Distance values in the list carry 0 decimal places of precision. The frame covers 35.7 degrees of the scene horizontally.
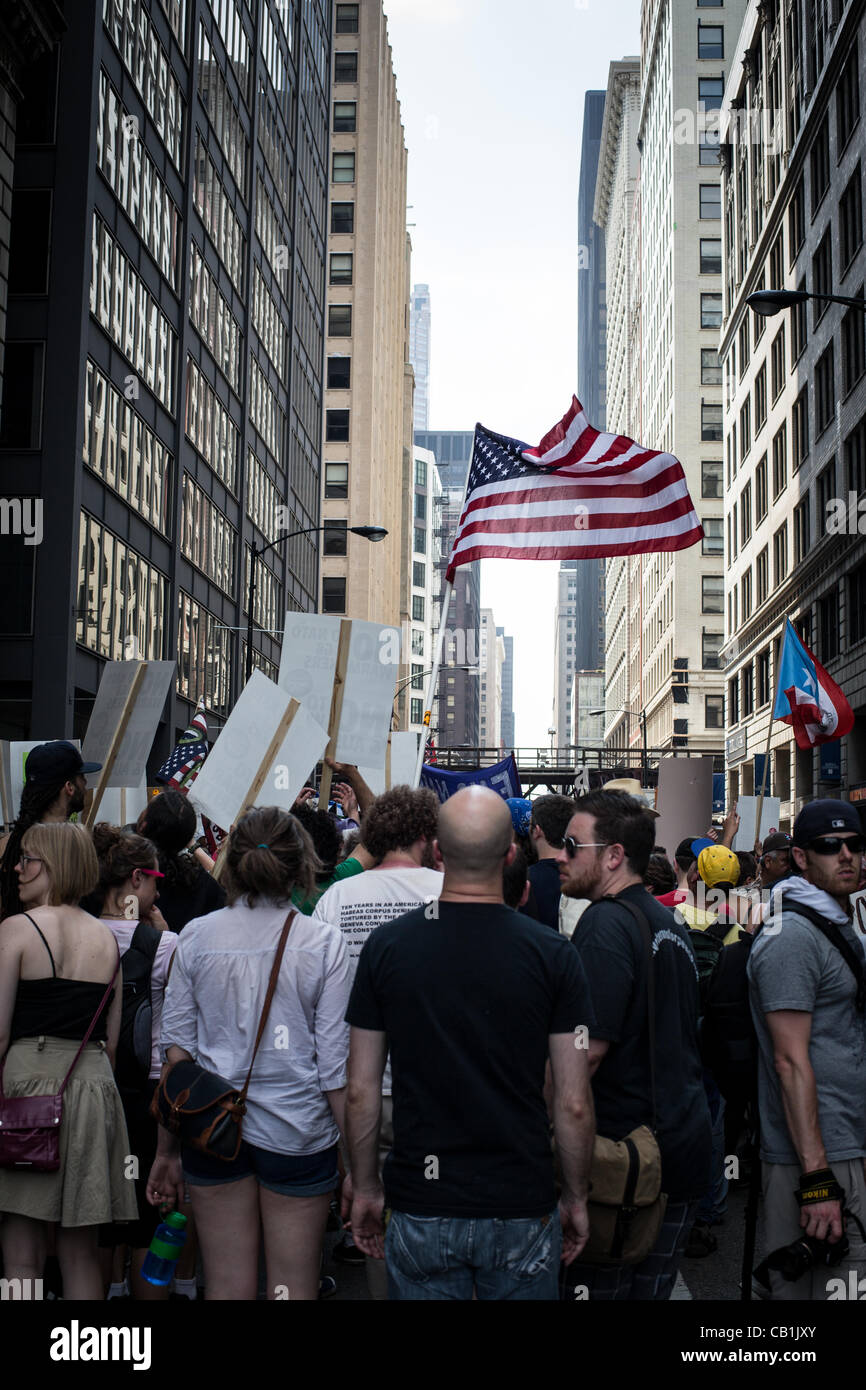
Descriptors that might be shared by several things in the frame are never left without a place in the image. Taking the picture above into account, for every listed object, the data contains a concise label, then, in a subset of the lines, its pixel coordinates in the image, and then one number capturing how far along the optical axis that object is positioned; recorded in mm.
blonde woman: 4914
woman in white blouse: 4543
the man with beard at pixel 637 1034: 4359
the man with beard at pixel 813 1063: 4484
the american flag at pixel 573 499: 12836
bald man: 3730
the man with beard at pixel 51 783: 6219
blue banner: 15250
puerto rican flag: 19688
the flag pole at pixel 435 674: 11045
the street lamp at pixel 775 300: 16078
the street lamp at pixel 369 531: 27200
